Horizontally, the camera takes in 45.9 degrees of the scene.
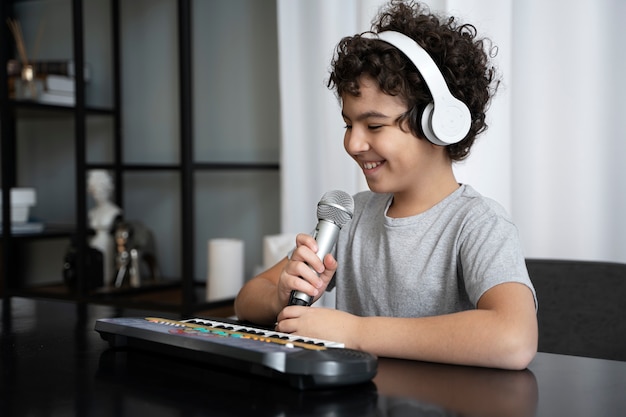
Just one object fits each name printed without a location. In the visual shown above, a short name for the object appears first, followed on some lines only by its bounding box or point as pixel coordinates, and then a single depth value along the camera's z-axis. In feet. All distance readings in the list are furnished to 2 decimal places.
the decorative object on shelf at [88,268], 9.70
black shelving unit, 8.50
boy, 3.47
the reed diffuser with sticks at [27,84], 10.48
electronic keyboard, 2.50
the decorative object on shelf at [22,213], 10.43
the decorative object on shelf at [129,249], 9.89
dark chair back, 4.50
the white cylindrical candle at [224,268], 9.02
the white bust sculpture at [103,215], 10.17
